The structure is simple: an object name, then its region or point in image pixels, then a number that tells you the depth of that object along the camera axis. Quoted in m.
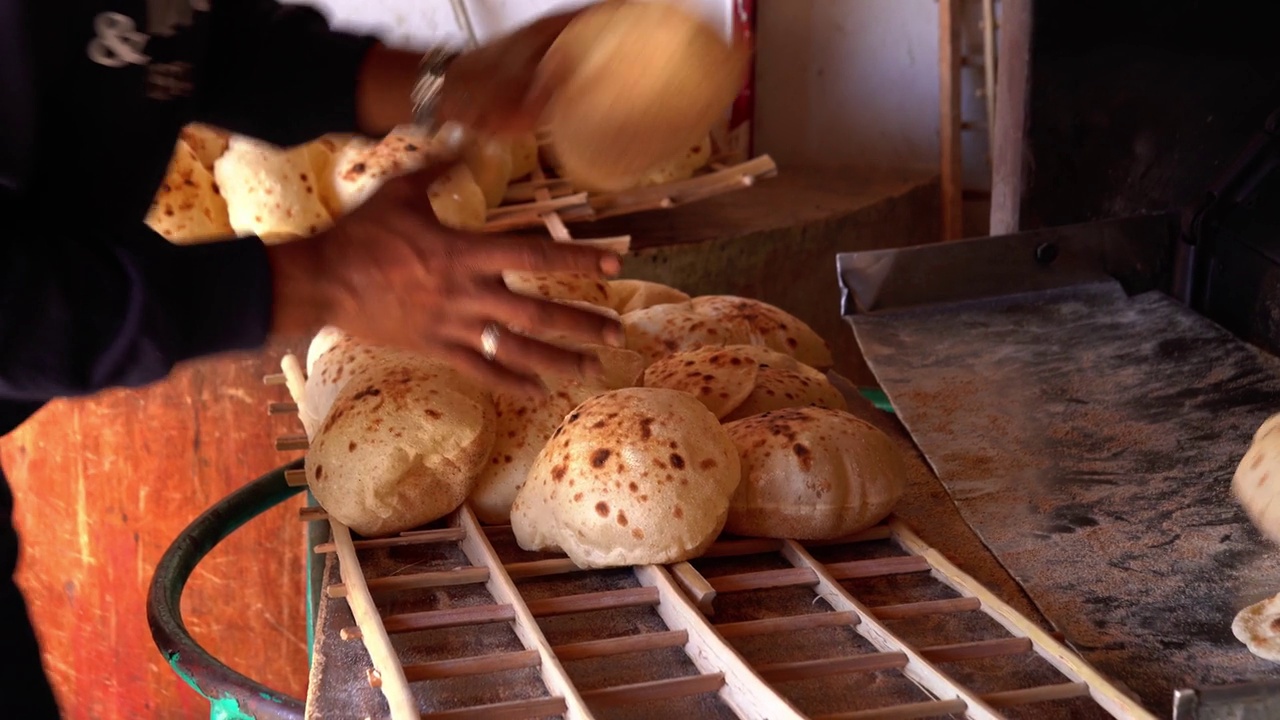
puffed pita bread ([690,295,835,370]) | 2.27
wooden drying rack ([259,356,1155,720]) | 1.26
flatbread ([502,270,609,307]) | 2.25
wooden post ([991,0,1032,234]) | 2.72
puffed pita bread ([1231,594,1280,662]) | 1.37
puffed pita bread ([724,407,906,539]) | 1.67
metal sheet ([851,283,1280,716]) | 1.49
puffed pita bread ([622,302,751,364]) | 2.21
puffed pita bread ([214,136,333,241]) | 2.91
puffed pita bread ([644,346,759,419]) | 1.92
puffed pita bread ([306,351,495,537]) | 1.71
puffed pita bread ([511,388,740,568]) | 1.58
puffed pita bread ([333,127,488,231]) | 2.96
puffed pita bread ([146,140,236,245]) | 2.91
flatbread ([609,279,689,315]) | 2.48
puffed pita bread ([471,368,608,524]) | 1.83
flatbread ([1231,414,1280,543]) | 1.66
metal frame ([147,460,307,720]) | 1.50
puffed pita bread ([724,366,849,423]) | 1.96
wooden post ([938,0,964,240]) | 4.47
